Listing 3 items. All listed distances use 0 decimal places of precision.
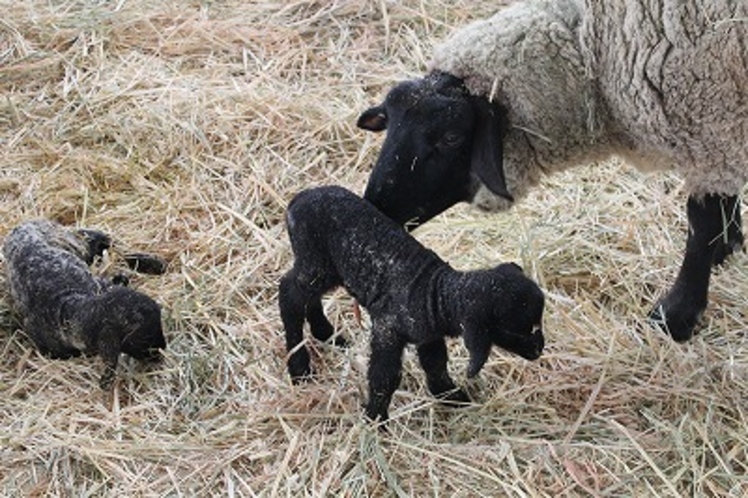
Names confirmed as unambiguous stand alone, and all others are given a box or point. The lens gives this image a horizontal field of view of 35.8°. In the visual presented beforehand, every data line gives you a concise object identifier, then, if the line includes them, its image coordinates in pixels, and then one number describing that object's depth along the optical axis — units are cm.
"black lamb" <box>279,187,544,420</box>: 345
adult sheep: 391
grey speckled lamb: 421
